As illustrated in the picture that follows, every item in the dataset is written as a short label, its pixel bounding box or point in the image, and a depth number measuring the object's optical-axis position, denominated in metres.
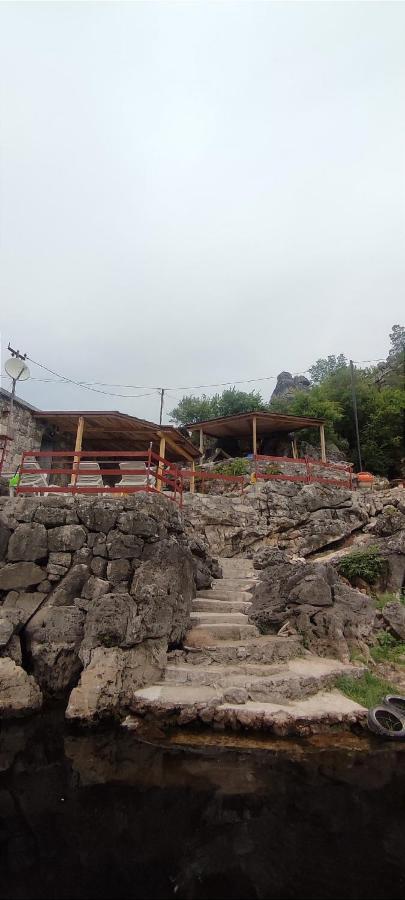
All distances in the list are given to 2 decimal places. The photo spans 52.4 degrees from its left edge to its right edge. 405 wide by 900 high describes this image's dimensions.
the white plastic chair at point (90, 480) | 10.15
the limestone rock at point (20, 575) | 7.34
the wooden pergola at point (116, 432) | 13.55
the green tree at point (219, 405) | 29.50
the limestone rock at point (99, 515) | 7.73
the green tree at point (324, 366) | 42.62
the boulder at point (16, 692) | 6.09
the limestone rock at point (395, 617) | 8.21
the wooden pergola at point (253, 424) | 19.07
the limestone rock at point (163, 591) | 6.92
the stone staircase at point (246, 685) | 5.75
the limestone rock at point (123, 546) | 7.48
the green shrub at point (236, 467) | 17.03
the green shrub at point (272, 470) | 15.91
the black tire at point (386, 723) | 5.65
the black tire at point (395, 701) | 6.31
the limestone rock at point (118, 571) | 7.34
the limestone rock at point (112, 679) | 5.89
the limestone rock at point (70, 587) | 7.25
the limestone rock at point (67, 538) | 7.59
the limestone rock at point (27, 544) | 7.52
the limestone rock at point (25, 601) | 7.16
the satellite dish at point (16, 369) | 10.85
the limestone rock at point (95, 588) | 7.17
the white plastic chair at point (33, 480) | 9.78
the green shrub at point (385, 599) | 9.11
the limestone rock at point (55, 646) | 6.66
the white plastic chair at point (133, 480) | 9.90
